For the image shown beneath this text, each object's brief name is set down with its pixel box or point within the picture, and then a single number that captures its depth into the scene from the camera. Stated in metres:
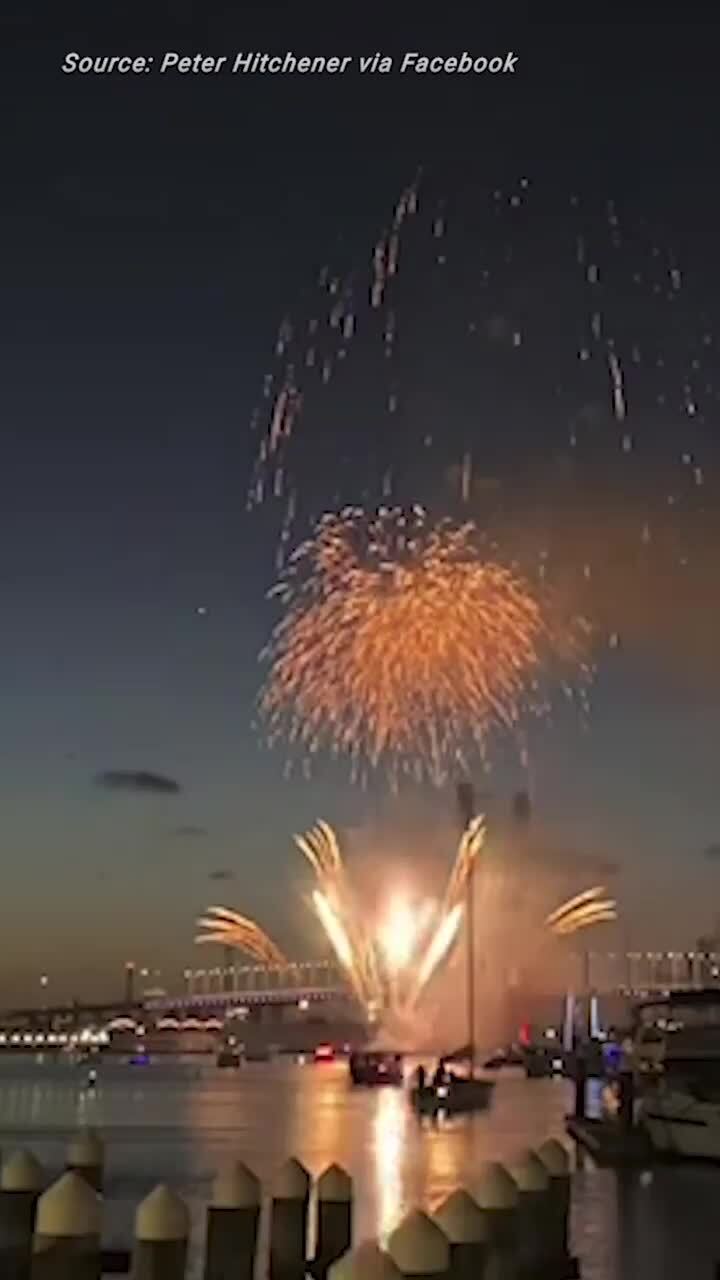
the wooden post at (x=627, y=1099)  58.38
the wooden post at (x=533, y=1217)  18.44
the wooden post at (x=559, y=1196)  19.17
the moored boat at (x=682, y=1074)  56.38
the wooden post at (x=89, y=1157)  22.61
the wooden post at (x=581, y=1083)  69.88
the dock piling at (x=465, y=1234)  15.18
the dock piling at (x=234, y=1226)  17.52
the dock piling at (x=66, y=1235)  15.76
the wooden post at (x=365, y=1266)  12.50
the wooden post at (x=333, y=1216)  19.38
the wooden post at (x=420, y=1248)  13.70
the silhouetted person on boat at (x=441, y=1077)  101.06
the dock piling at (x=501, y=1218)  17.45
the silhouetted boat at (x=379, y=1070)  148.38
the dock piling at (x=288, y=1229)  18.86
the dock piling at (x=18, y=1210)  18.91
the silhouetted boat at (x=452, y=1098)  98.19
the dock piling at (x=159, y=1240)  16.02
